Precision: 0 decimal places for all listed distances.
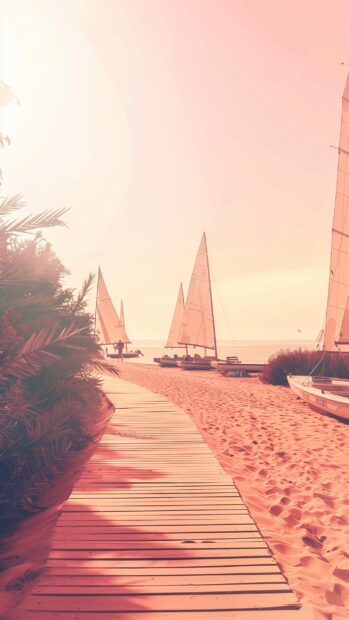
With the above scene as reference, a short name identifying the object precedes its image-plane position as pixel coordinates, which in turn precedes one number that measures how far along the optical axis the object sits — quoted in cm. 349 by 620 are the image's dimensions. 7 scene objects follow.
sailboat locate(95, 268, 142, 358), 5012
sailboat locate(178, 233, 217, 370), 3503
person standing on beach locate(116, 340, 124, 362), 5390
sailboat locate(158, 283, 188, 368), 4992
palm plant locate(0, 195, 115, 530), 347
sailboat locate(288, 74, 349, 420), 1373
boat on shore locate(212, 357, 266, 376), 3023
